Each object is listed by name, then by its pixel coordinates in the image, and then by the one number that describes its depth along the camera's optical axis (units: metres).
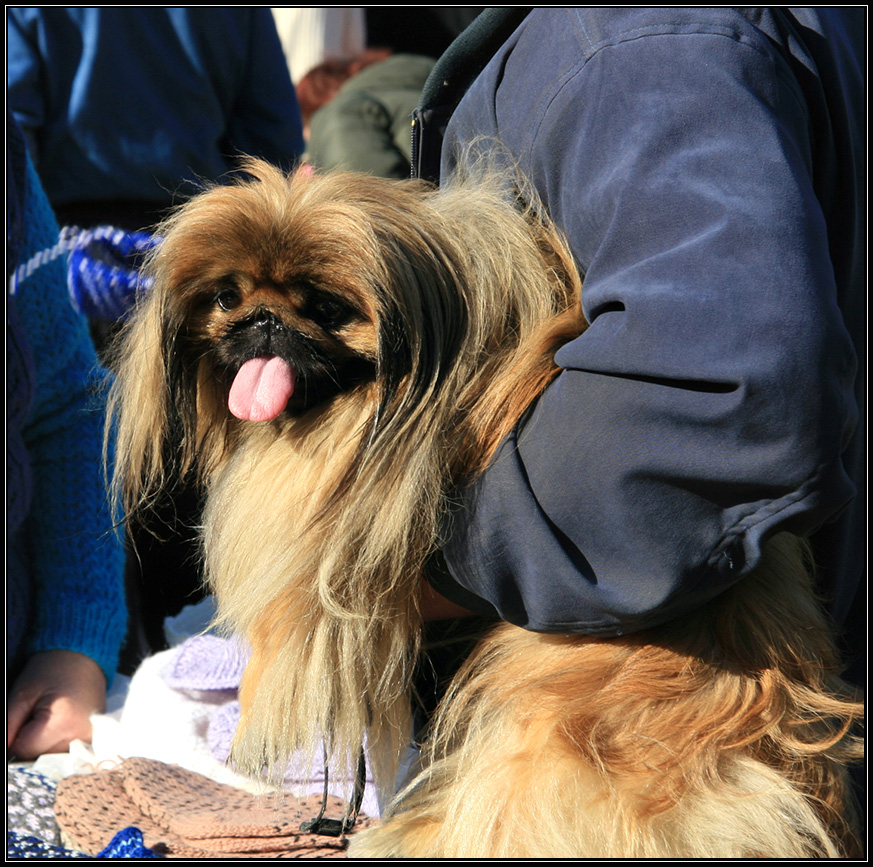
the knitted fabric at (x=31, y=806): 1.50
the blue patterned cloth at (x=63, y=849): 1.43
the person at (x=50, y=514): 1.67
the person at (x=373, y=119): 3.09
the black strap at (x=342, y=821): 1.41
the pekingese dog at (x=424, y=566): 1.30
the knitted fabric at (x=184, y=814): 1.46
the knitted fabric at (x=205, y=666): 1.63
